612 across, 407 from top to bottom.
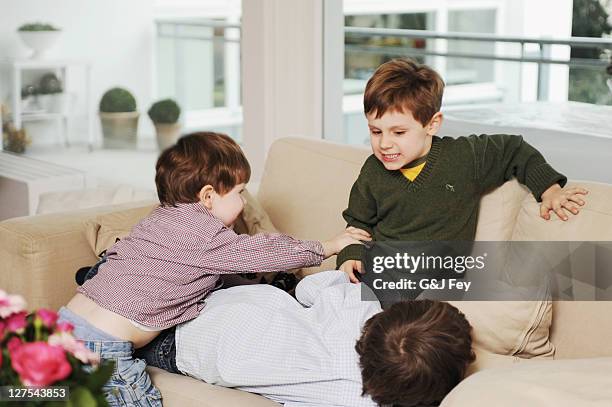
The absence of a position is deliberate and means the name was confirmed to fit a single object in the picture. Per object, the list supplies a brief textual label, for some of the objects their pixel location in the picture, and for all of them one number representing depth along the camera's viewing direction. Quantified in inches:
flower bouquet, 49.9
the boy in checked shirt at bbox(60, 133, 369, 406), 88.1
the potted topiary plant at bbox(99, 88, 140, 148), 171.0
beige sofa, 86.3
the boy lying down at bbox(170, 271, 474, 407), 76.7
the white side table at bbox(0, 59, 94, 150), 166.9
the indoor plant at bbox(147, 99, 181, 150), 172.4
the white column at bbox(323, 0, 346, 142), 152.6
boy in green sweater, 93.4
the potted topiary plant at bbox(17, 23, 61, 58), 166.6
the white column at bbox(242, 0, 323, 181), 154.2
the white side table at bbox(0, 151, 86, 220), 167.5
